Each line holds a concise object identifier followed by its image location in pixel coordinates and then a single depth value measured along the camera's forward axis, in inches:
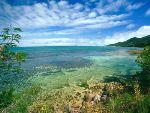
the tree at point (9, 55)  153.9
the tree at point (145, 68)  399.8
